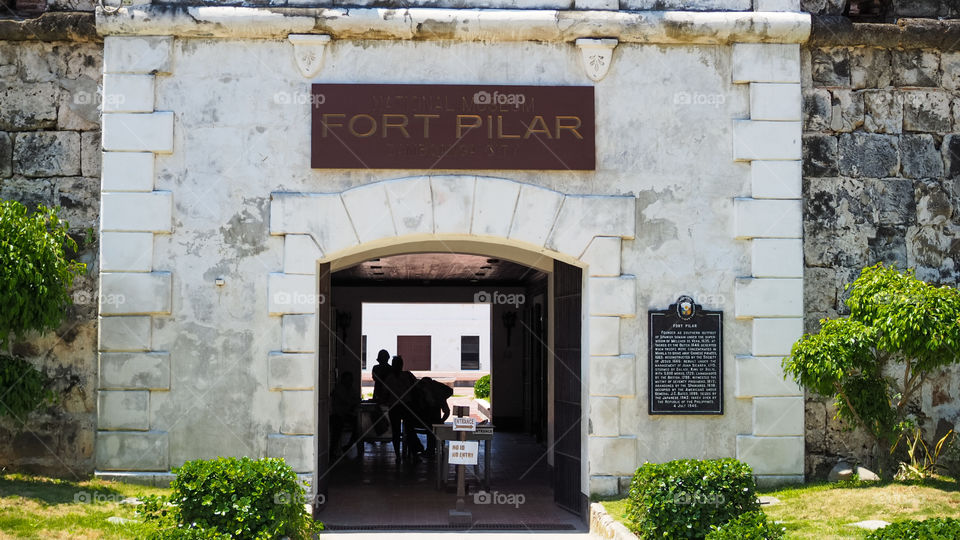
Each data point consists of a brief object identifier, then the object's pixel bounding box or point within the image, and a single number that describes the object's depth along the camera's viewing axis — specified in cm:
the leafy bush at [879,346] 737
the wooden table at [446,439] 1023
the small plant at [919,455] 791
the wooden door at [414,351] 3231
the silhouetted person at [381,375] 1353
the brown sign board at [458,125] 828
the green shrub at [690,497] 663
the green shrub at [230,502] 627
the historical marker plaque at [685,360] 828
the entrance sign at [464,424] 1022
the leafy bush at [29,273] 715
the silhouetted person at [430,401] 1264
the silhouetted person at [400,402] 1271
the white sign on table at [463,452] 959
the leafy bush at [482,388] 2512
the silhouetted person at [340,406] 1252
